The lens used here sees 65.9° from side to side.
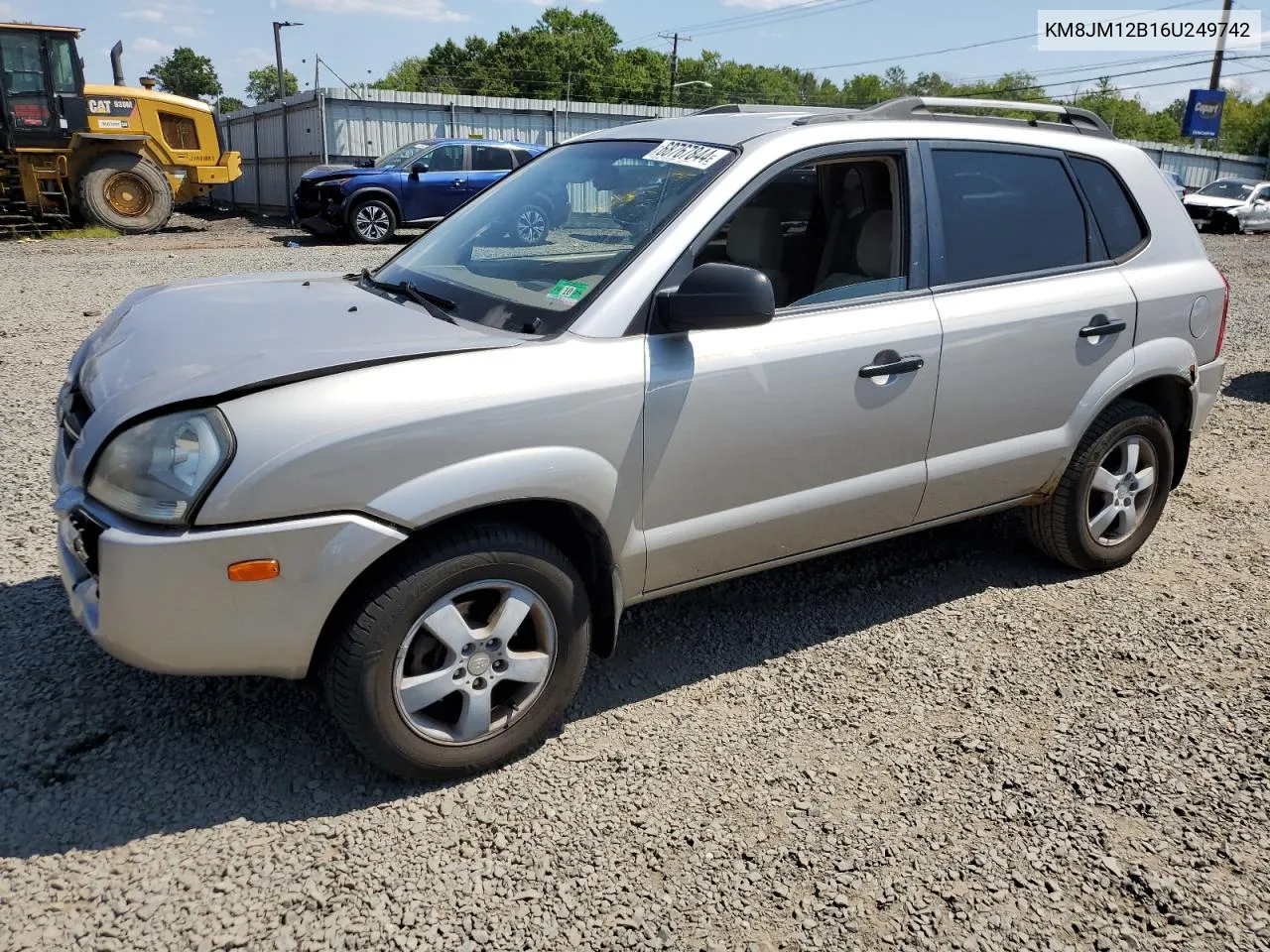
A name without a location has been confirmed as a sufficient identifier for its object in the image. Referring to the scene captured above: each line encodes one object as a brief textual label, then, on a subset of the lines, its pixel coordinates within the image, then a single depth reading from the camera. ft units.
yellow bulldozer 53.11
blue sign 142.20
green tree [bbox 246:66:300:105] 440.86
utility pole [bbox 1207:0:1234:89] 138.41
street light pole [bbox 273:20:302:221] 82.69
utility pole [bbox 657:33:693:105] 221.91
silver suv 7.97
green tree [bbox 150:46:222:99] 403.75
